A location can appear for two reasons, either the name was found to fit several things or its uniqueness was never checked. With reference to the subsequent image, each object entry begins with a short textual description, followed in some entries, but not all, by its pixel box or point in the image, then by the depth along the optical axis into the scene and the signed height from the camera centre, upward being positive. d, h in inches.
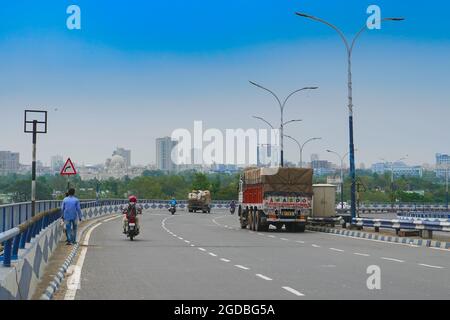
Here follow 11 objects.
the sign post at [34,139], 1159.0 +86.9
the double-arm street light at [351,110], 1480.1 +171.5
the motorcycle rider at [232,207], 3549.5 -30.7
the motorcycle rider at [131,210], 1163.3 -14.8
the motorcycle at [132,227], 1168.8 -39.2
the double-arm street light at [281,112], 2199.8 +245.2
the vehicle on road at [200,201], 3572.8 -4.4
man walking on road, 970.1 -14.7
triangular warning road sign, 1390.3 +53.0
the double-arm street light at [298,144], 3247.3 +226.1
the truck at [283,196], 1493.6 +7.6
